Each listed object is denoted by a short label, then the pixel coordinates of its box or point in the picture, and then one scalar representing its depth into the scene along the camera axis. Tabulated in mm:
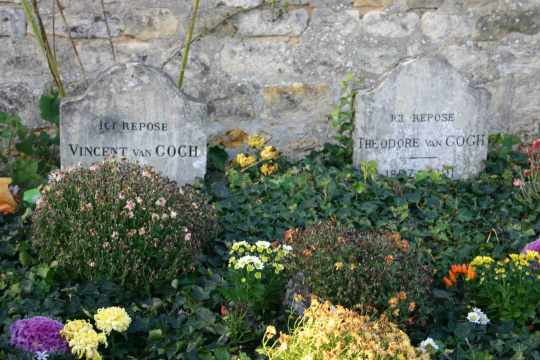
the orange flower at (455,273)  3729
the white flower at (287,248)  3596
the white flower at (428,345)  3102
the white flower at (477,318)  3453
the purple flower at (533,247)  3828
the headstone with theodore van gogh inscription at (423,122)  4922
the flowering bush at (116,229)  3482
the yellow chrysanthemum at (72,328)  2934
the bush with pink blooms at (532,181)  4617
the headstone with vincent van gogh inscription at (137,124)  4641
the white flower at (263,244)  3568
